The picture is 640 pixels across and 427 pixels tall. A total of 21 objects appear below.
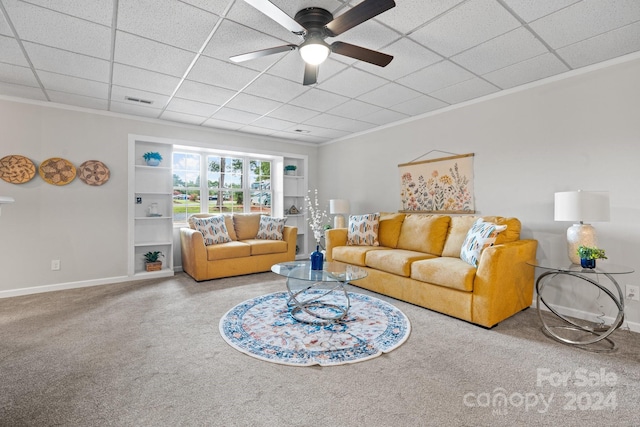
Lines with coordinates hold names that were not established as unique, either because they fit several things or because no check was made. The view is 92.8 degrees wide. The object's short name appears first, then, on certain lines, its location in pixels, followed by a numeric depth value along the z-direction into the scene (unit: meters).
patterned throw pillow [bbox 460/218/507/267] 2.94
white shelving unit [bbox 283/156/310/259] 6.35
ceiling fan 1.79
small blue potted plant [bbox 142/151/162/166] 4.71
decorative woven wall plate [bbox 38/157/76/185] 3.92
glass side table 2.28
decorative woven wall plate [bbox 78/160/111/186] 4.16
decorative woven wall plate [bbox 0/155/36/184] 3.70
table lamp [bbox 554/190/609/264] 2.50
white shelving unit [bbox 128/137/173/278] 4.57
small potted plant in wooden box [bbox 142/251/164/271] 4.70
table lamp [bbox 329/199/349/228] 5.38
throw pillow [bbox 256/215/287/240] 5.33
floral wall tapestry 3.93
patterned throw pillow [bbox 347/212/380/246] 4.44
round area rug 2.21
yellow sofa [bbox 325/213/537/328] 2.72
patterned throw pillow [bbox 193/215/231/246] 4.75
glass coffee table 2.84
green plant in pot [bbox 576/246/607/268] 2.38
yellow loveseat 4.36
